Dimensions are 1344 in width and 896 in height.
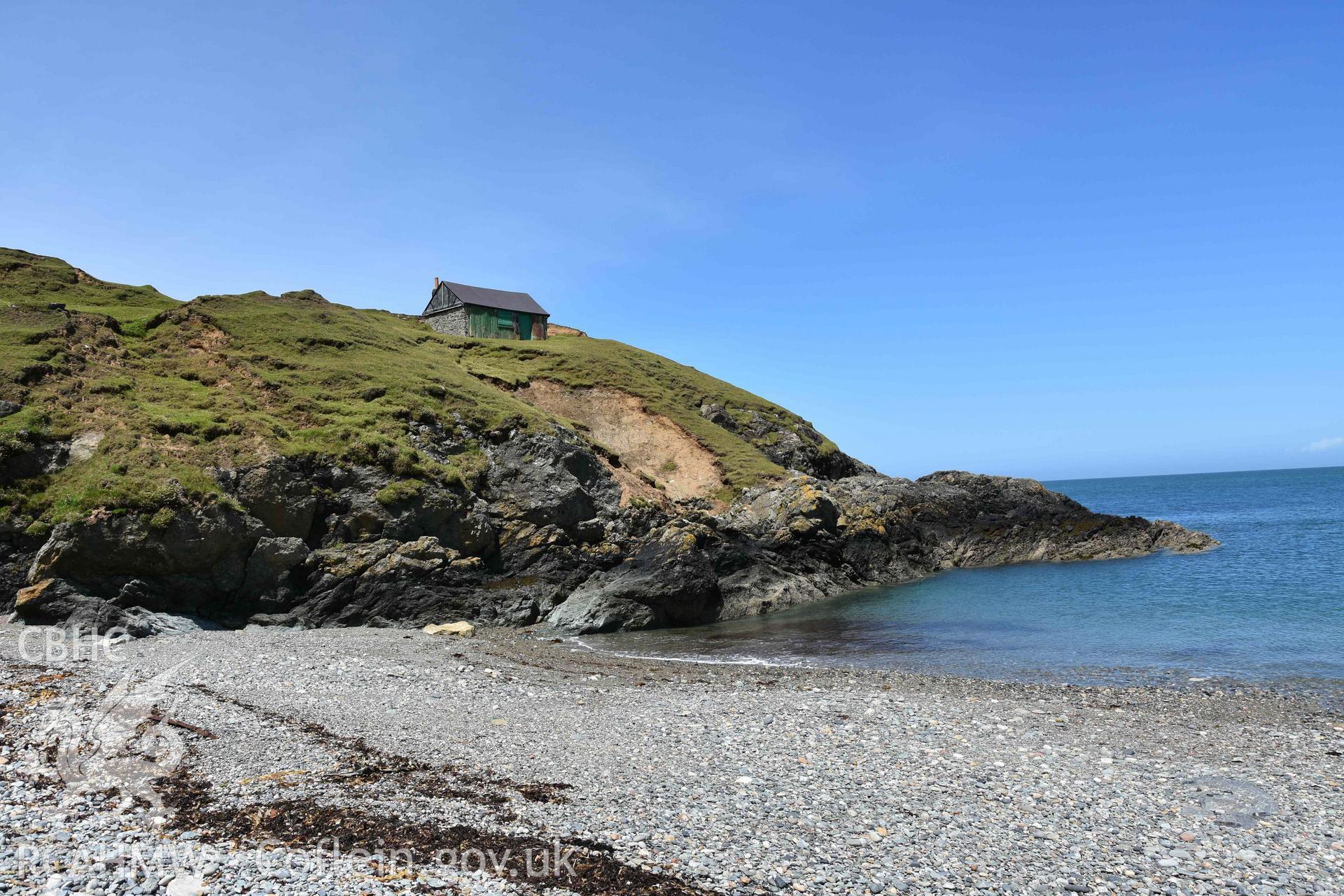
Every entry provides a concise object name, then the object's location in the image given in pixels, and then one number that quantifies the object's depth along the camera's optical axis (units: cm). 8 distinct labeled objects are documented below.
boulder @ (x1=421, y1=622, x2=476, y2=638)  2678
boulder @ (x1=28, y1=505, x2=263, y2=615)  2369
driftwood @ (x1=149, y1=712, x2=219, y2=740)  1196
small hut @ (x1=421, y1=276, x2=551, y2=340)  7256
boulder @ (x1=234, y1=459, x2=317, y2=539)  2876
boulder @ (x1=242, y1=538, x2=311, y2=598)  2723
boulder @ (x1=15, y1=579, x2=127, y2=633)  2144
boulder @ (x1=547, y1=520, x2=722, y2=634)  2958
